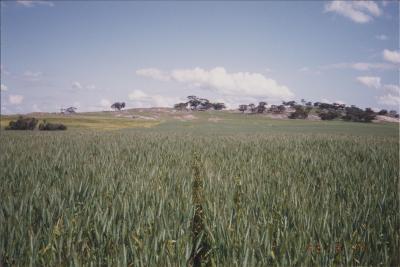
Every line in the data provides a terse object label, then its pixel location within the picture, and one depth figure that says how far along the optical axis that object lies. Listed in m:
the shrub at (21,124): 40.59
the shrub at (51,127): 39.84
